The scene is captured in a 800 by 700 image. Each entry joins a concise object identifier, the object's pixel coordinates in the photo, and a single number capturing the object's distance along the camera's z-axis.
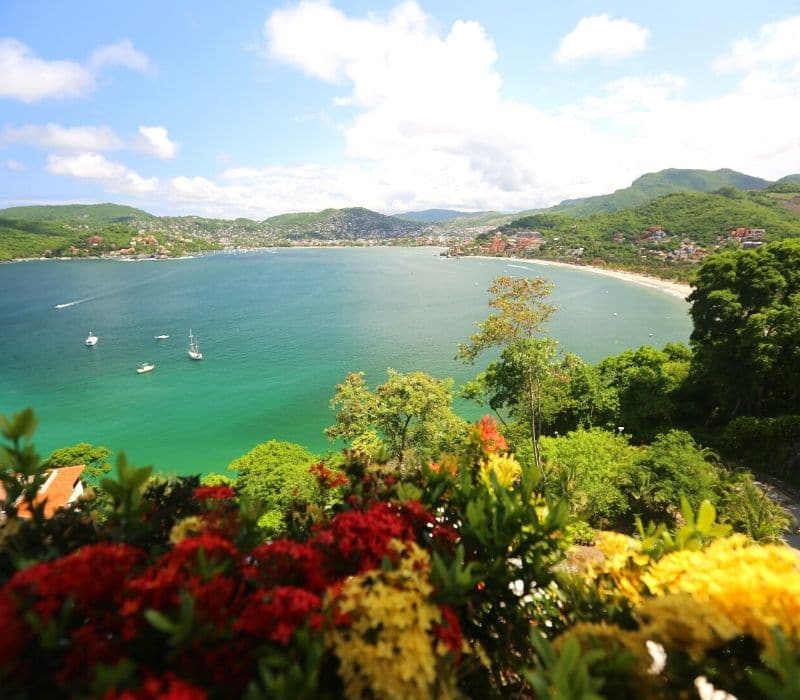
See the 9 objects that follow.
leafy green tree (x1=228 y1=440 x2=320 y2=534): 11.51
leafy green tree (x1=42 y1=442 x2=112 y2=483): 15.43
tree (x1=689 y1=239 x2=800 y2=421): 13.11
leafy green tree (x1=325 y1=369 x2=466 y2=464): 12.51
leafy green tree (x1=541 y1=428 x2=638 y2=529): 9.91
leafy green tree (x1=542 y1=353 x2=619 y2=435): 16.17
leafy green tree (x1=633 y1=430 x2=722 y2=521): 9.36
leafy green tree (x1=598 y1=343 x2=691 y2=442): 15.73
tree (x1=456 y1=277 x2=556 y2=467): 11.21
